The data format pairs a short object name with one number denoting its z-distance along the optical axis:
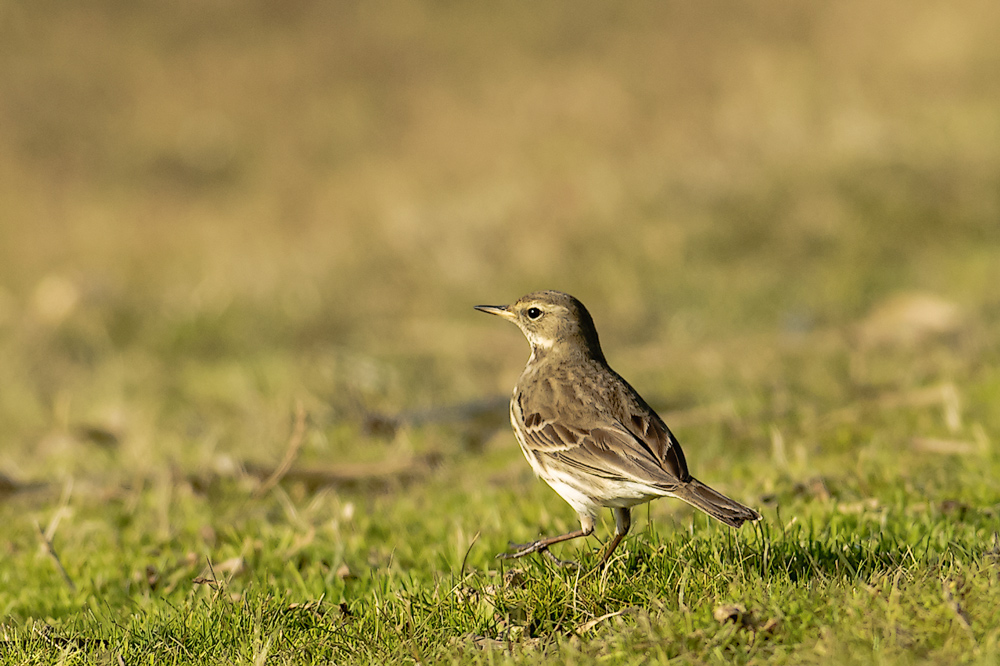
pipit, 9.12
